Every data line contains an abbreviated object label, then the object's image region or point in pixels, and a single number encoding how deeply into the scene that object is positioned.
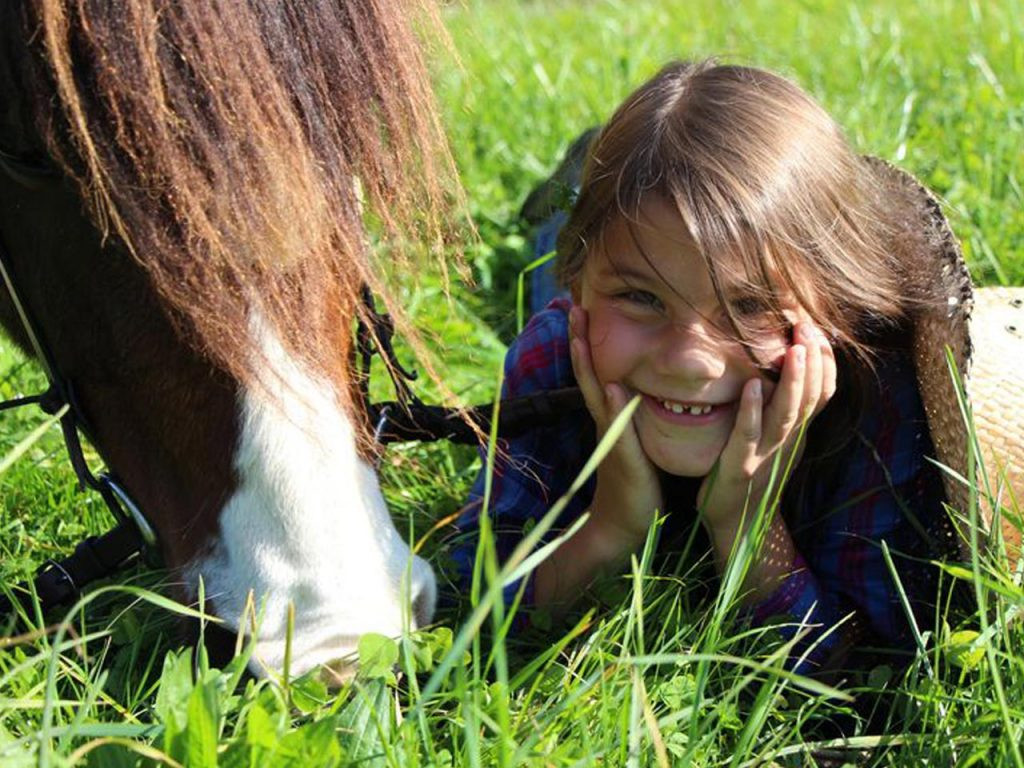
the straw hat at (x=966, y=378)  1.44
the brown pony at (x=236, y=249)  1.30
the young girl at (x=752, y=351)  1.45
